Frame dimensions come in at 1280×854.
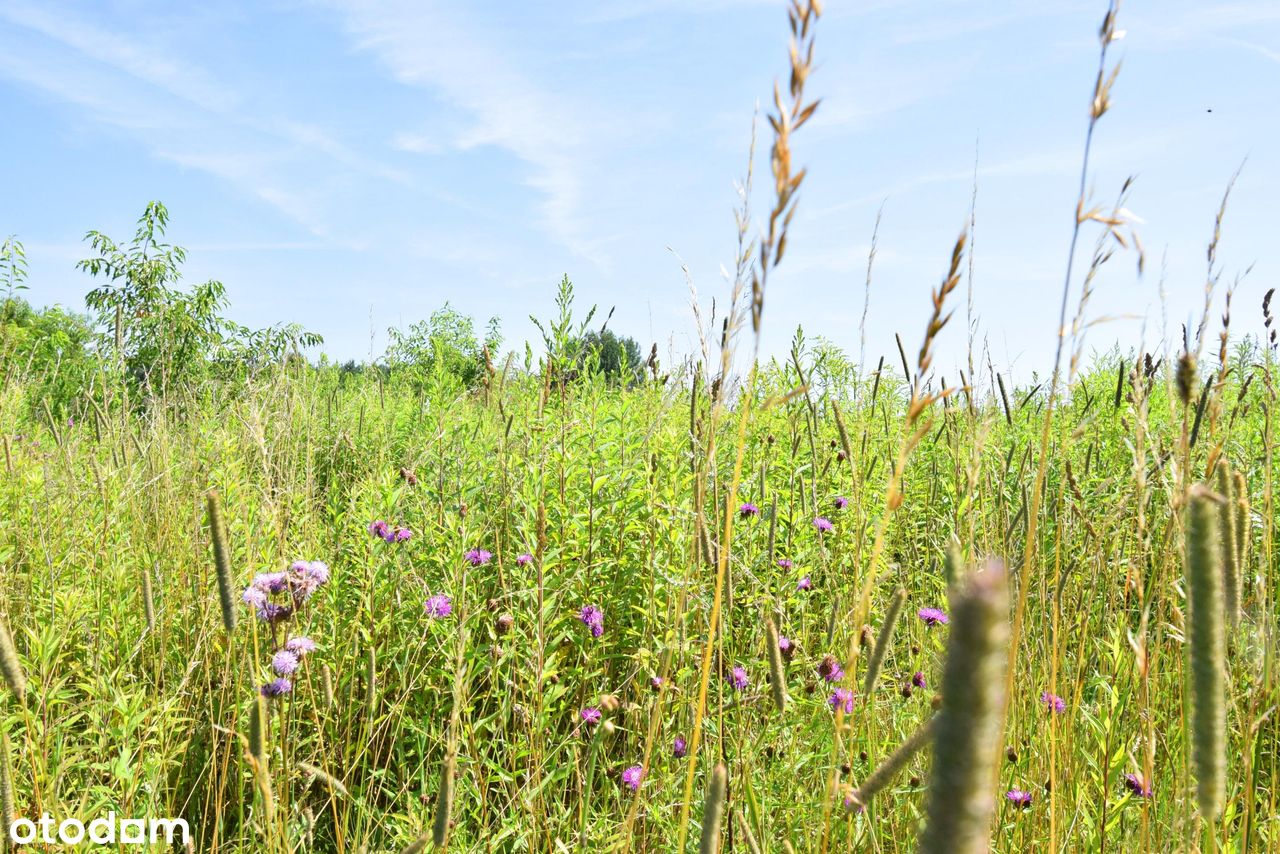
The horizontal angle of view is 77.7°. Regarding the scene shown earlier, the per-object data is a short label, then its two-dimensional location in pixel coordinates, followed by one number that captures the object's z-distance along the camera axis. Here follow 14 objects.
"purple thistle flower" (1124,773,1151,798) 1.71
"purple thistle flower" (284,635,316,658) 1.63
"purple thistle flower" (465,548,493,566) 2.34
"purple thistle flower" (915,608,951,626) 2.30
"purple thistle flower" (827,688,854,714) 1.81
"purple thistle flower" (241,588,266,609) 1.55
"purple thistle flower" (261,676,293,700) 1.46
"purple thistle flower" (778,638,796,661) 2.05
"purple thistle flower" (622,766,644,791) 1.93
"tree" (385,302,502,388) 23.82
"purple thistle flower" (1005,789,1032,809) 1.70
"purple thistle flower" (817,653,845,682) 1.75
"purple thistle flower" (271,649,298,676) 1.54
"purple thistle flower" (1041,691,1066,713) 1.39
